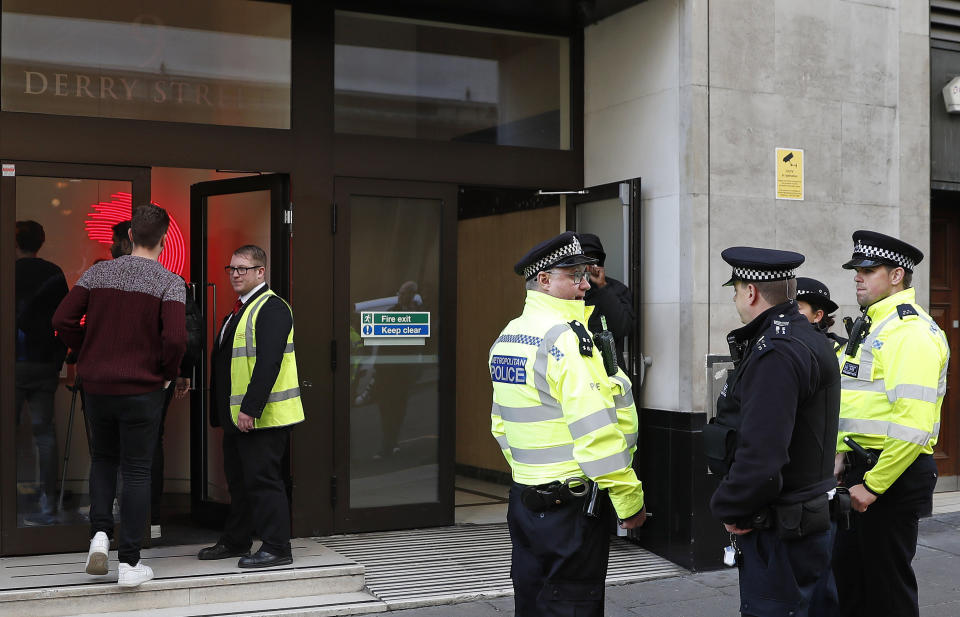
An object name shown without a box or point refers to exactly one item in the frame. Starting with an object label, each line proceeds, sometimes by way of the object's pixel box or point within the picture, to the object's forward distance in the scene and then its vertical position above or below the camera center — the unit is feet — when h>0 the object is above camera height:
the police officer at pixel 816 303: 17.44 +0.22
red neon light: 21.56 +2.10
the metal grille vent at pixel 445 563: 19.95 -5.28
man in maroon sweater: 17.98 -0.89
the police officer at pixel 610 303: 22.62 +0.29
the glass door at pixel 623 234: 23.47 +1.93
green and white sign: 24.26 -0.19
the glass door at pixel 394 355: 23.79 -0.93
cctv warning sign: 23.86 +3.33
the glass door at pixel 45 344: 20.58 -0.56
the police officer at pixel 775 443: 11.70 -1.48
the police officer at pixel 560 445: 12.35 -1.59
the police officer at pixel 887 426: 14.87 -1.63
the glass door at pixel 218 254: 23.58 +1.50
